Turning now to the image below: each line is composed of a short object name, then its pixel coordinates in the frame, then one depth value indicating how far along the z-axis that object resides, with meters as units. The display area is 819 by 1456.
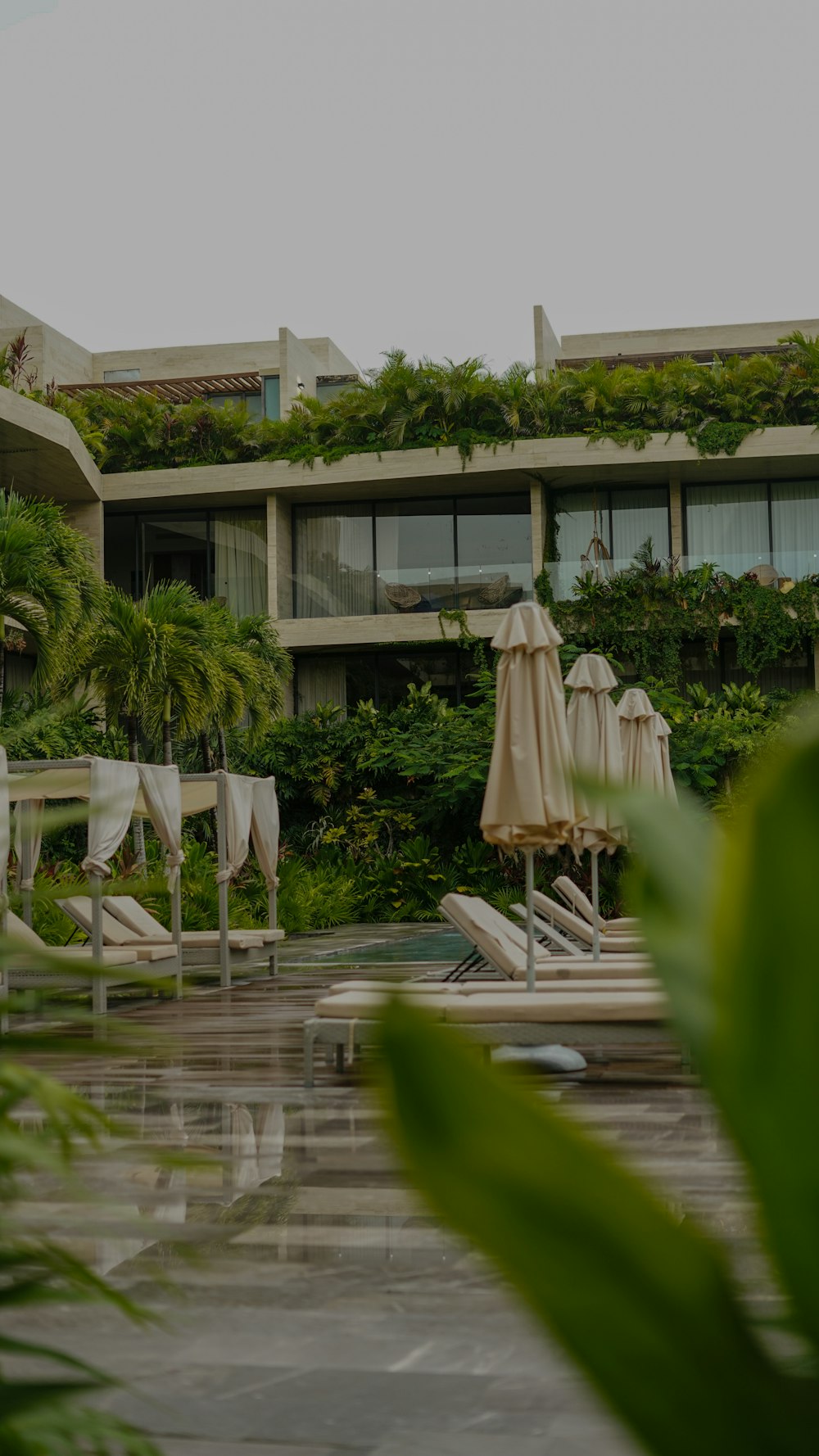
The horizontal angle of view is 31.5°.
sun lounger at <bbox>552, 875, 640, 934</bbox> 14.69
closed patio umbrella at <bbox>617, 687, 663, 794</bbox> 12.12
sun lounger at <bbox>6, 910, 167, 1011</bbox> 10.89
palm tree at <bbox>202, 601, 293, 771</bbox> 21.08
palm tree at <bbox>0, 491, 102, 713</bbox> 15.18
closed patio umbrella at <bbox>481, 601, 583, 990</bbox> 8.30
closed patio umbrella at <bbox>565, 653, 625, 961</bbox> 10.70
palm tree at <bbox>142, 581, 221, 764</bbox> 19.38
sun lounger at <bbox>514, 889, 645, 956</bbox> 13.10
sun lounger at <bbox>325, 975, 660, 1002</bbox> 8.45
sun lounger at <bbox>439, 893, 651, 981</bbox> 9.48
